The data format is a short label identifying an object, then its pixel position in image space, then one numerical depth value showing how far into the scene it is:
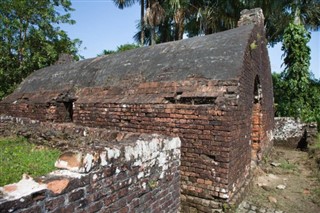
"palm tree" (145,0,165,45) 19.27
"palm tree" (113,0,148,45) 20.70
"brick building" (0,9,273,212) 4.62
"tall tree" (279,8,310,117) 13.84
